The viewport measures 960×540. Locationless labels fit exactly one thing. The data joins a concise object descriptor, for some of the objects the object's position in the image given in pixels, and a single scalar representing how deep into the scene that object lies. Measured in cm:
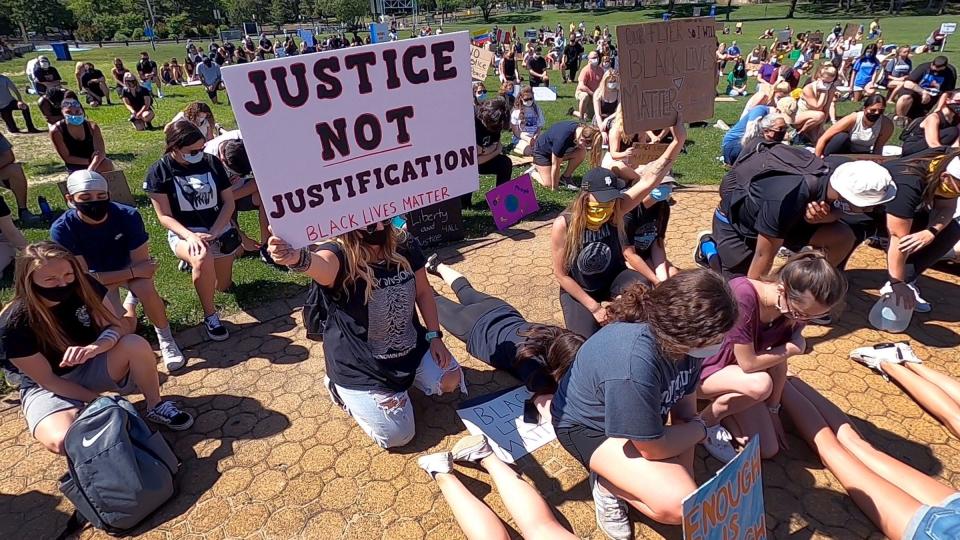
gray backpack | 283
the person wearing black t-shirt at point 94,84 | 1608
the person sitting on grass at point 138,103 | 1316
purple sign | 681
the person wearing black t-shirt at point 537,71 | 1839
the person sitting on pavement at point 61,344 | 298
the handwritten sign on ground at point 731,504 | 205
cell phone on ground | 360
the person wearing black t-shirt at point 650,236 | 425
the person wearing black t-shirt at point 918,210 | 398
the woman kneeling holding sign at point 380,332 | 313
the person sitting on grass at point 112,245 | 390
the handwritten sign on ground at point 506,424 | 343
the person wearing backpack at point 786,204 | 370
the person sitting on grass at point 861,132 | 750
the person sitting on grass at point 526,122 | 1013
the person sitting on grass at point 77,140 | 723
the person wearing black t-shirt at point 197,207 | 461
